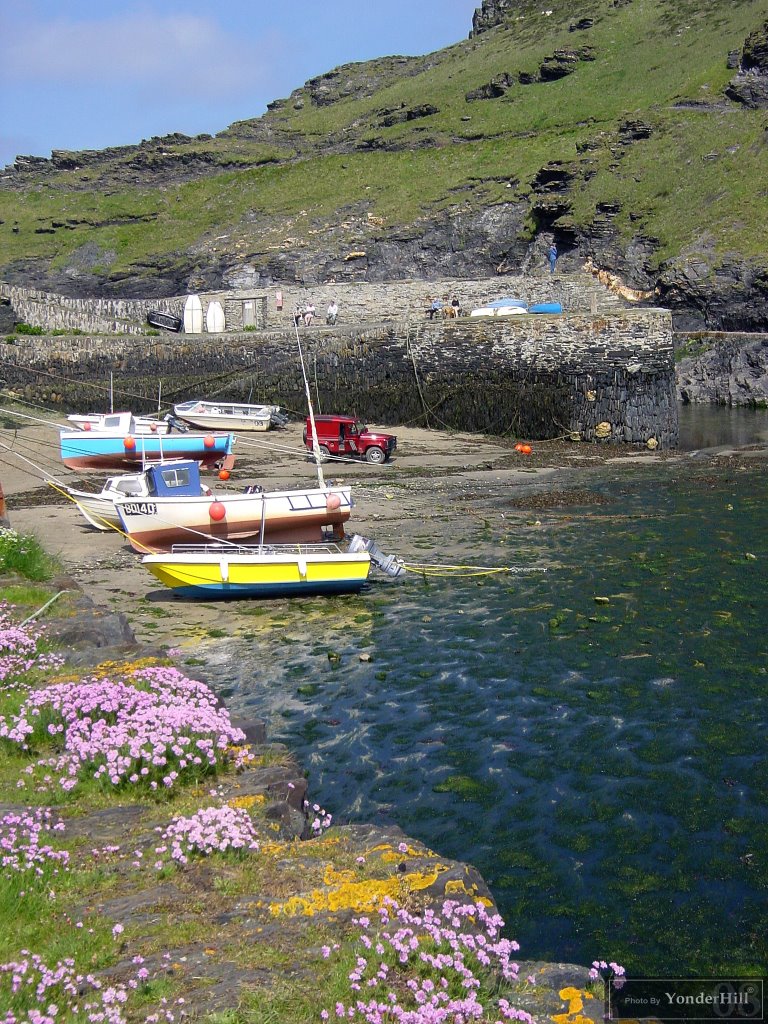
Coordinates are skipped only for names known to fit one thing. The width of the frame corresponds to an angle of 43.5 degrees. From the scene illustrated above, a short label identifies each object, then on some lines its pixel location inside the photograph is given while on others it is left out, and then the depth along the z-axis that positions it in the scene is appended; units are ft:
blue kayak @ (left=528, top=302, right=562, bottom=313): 162.30
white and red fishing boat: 70.69
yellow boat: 63.00
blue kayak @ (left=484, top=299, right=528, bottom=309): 169.97
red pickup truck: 119.65
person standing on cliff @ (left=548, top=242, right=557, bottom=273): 215.51
